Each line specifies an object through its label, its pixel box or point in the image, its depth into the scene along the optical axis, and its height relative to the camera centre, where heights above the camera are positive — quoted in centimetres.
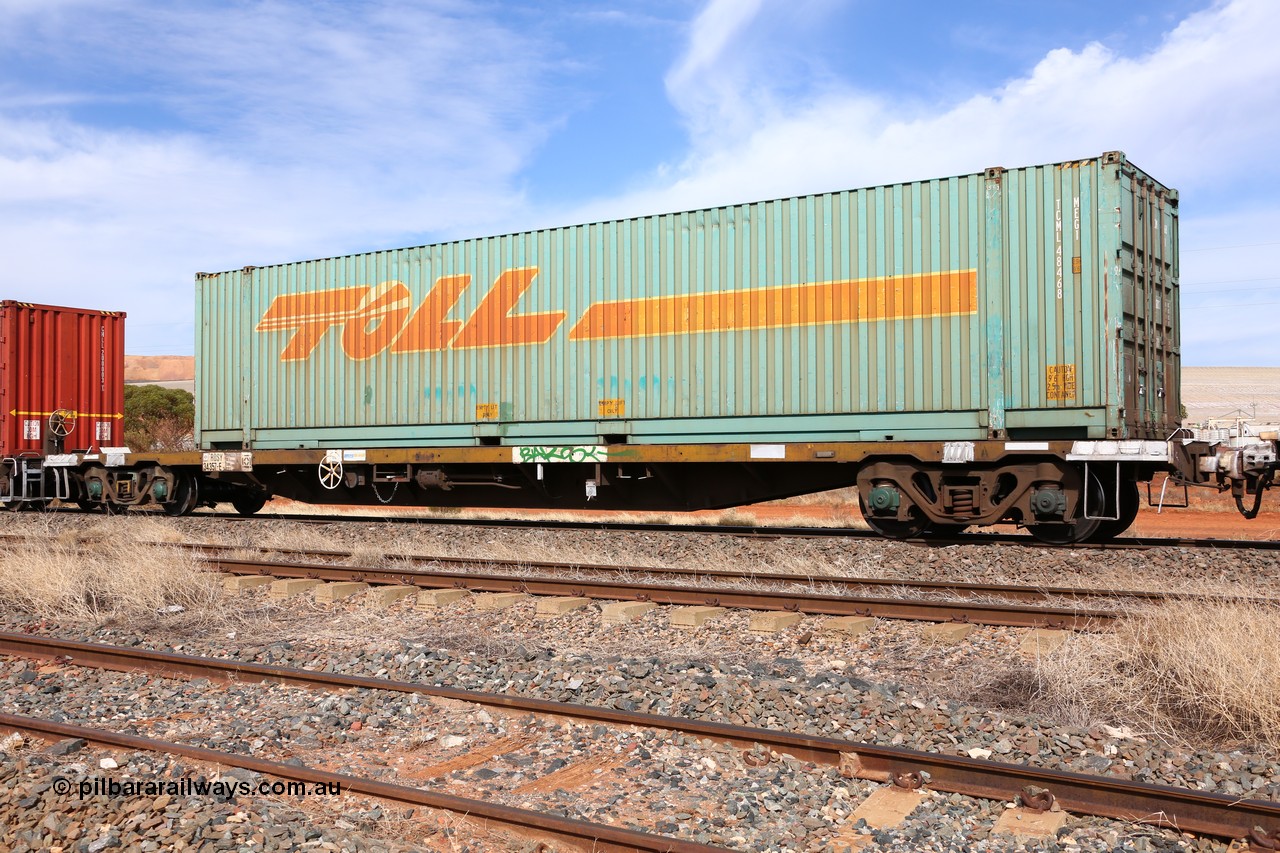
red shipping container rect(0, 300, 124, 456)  1730 +103
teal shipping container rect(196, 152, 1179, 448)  1024 +130
